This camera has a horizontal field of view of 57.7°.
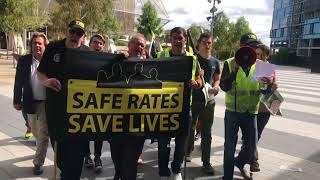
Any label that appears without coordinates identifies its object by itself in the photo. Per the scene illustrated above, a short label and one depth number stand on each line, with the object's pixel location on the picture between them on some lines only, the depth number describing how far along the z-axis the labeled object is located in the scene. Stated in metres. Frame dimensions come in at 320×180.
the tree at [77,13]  20.04
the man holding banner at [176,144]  3.50
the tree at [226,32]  38.51
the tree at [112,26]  29.73
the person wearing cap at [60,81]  2.74
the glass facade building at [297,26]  57.37
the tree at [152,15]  41.76
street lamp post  22.62
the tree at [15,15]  17.34
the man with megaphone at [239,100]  3.41
